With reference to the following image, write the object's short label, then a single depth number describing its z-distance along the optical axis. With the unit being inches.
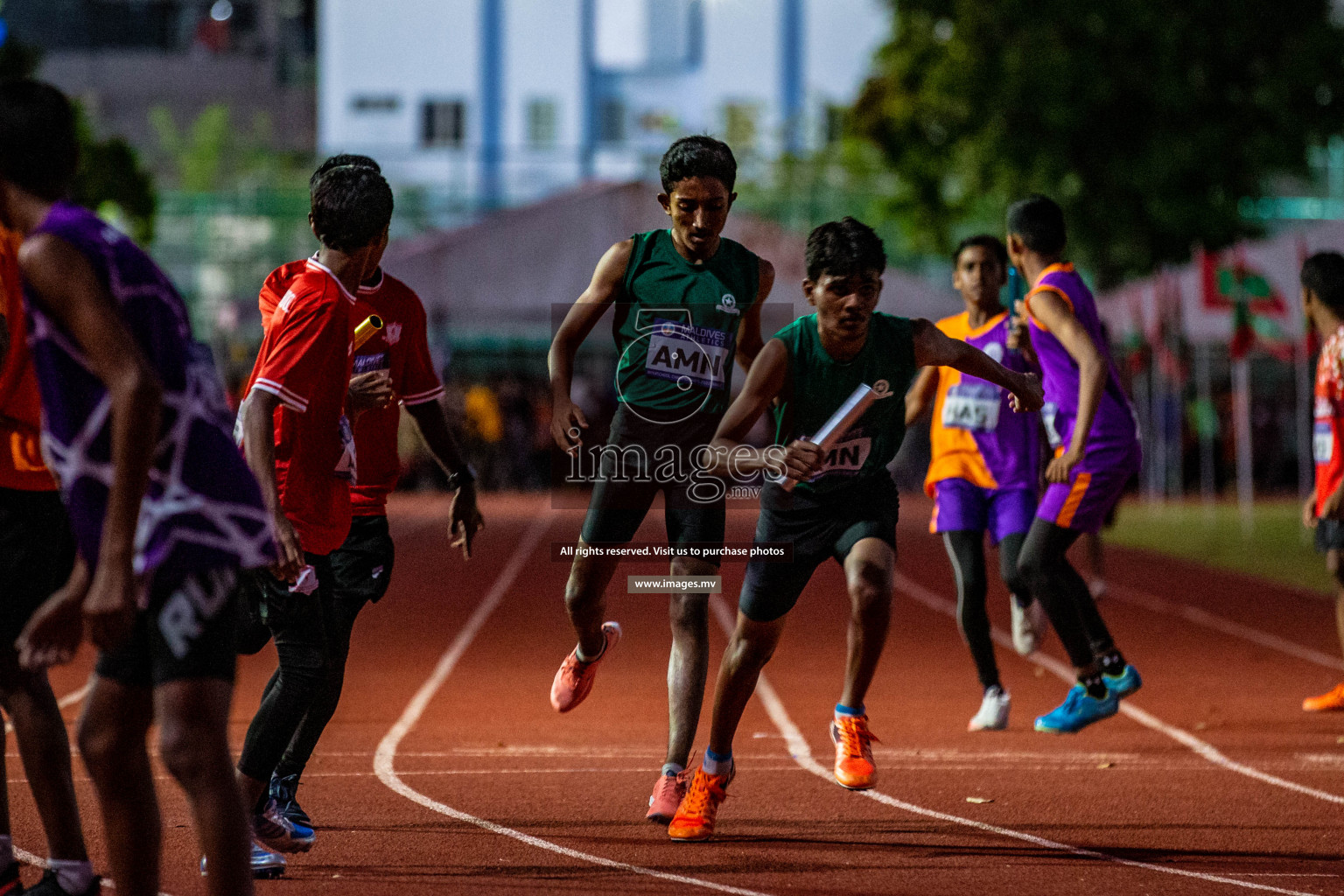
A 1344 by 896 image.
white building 4687.5
